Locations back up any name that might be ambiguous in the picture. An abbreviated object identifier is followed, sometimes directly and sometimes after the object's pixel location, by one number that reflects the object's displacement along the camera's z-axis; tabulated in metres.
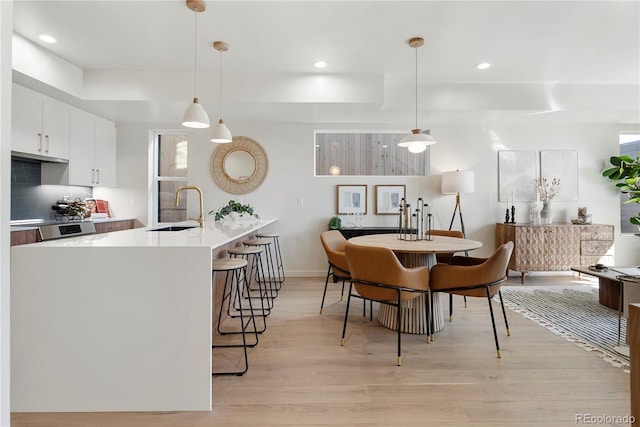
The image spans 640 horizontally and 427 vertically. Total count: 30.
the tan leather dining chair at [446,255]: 2.91
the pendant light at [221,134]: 3.01
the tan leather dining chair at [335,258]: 2.77
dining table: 2.48
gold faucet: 2.73
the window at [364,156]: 4.79
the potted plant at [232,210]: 3.43
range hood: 3.20
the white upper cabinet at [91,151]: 3.79
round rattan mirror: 4.60
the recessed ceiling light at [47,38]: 2.75
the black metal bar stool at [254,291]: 2.77
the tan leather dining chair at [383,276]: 2.08
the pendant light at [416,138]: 2.82
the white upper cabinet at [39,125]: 3.08
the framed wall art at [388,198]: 4.67
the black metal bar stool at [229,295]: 1.96
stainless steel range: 2.87
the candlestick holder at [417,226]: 2.83
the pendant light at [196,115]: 2.36
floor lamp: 4.25
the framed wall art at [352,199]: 4.66
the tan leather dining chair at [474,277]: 2.17
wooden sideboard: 4.21
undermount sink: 2.85
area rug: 2.37
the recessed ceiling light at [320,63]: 3.23
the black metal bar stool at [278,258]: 4.50
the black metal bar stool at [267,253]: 3.29
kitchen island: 1.60
